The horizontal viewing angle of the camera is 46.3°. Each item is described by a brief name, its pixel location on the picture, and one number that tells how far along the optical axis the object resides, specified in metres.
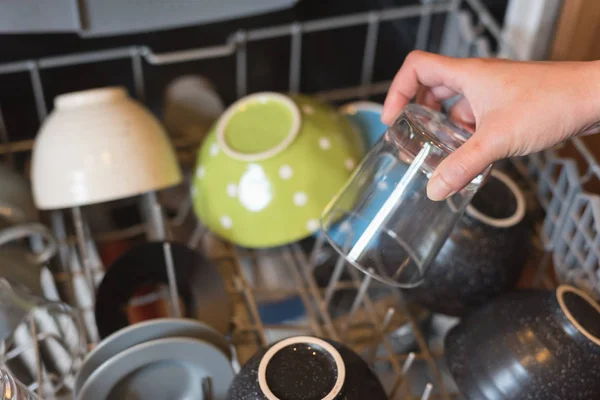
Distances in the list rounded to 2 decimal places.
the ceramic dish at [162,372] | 0.60
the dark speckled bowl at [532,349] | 0.56
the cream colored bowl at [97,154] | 0.73
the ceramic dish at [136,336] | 0.62
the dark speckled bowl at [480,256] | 0.67
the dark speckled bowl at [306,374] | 0.53
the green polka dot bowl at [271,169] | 0.74
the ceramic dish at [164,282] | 0.73
